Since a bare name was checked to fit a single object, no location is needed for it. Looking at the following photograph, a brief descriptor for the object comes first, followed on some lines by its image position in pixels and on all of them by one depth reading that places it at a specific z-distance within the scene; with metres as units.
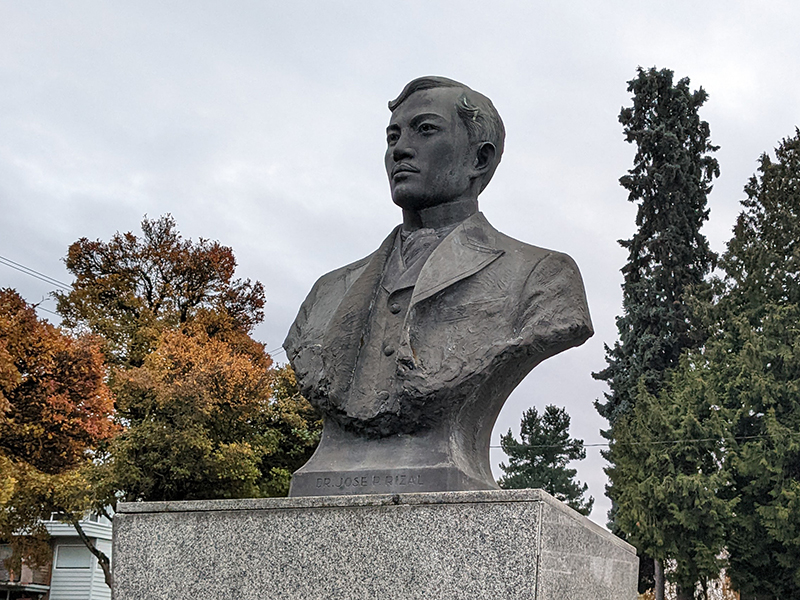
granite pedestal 4.04
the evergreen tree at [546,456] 40.03
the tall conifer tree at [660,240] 25.52
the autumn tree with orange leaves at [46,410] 18.19
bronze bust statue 4.61
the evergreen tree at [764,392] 18.66
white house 31.19
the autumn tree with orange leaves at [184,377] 20.64
